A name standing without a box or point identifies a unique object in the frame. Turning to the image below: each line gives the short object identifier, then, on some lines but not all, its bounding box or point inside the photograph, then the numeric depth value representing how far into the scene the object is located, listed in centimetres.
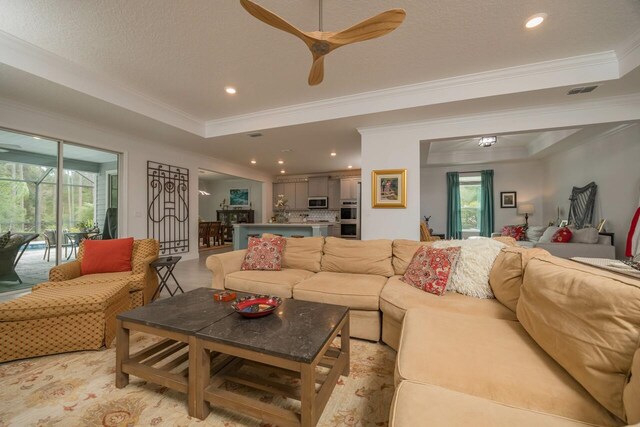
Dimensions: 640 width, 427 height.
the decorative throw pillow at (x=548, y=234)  470
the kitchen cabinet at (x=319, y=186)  834
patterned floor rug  133
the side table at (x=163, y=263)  290
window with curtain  684
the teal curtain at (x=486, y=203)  681
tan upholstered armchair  243
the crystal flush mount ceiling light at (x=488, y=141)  503
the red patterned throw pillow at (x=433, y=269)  202
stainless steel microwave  828
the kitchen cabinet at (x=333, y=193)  828
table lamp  623
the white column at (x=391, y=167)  394
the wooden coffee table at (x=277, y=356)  116
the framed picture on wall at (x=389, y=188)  395
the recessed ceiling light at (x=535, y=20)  213
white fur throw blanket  195
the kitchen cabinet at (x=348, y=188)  798
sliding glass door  333
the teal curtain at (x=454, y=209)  708
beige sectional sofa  82
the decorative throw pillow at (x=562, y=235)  420
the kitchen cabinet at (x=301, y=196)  863
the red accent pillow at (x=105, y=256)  274
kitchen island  563
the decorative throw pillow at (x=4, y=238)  326
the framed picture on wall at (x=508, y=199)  671
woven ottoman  180
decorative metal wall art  502
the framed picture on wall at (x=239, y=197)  1009
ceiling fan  150
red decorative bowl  151
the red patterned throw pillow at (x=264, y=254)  283
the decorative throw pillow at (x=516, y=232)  579
